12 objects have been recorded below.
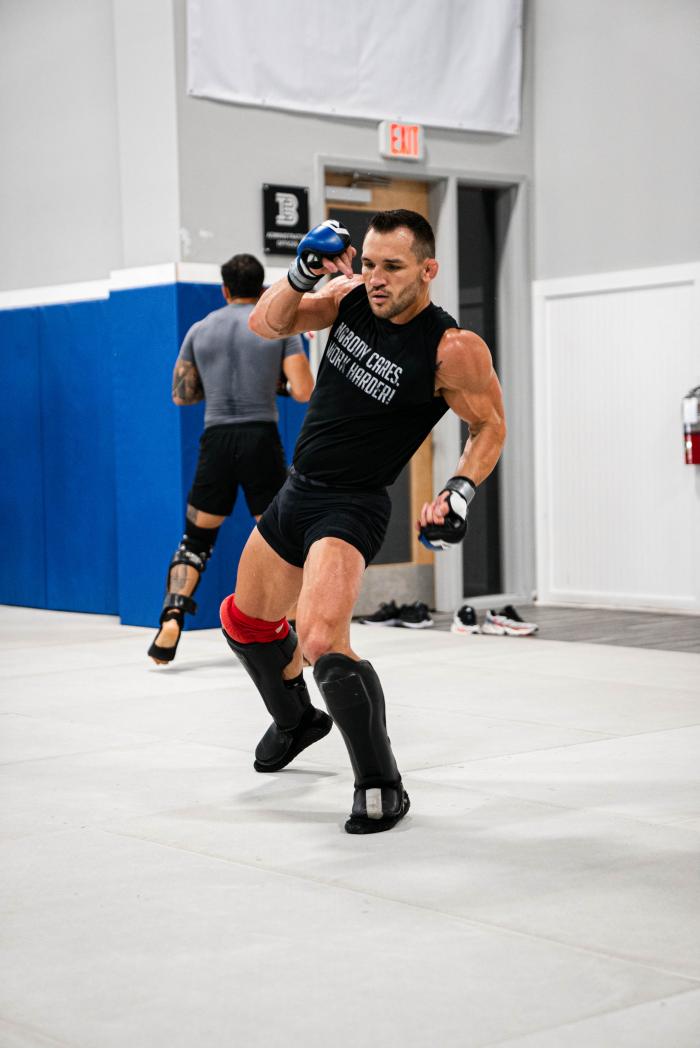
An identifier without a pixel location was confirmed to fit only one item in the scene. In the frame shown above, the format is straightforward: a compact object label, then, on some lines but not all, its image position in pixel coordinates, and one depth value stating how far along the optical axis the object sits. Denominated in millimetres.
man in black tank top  8236
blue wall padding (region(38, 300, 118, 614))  19134
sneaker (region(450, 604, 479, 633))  17456
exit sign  18931
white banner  17442
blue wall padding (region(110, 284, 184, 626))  17369
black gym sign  17977
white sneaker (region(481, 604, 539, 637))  16950
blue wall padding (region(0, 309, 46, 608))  20074
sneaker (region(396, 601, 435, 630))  17962
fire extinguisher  17977
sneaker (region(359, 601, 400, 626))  18252
